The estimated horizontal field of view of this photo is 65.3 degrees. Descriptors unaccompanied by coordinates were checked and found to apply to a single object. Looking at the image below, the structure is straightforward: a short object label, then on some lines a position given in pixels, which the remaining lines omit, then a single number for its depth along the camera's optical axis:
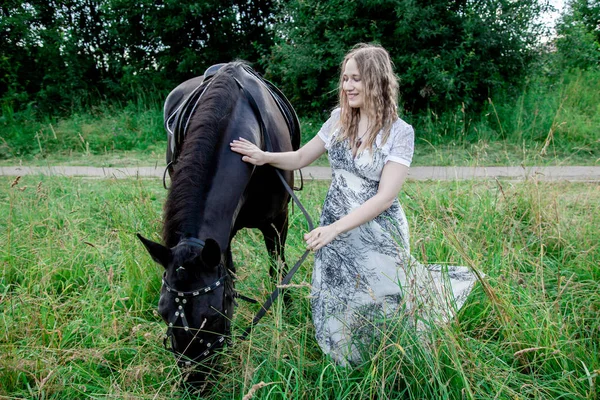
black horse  1.93
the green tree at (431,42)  7.21
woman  2.27
